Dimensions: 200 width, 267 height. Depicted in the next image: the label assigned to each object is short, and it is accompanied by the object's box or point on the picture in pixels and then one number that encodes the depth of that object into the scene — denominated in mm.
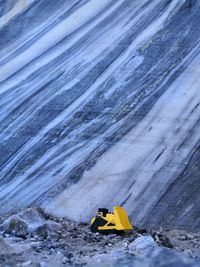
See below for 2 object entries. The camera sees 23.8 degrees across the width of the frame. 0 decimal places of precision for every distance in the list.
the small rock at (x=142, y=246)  2701
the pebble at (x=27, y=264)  2445
